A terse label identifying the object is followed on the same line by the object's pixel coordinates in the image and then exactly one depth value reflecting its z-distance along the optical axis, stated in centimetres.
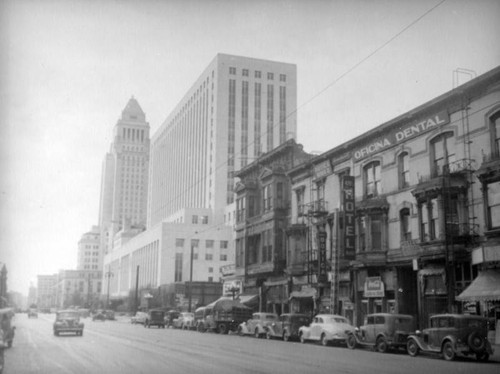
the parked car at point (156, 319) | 5832
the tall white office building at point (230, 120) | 12494
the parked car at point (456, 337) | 2166
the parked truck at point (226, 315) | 4438
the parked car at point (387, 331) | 2566
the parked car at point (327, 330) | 2998
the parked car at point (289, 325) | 3479
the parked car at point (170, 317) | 5970
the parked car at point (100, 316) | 7856
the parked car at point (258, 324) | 3784
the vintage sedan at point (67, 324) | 3622
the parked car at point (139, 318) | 6769
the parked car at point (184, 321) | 5211
